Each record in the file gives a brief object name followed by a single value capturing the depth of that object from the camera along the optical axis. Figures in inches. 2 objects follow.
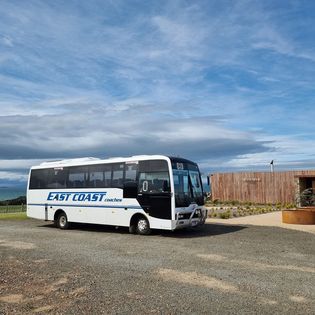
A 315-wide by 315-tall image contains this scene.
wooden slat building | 1384.7
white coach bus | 673.0
